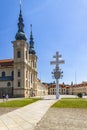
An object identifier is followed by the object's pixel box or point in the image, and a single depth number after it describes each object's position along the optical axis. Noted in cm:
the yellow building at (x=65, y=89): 6953
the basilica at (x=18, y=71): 3327
